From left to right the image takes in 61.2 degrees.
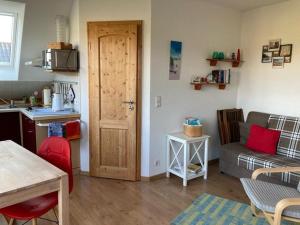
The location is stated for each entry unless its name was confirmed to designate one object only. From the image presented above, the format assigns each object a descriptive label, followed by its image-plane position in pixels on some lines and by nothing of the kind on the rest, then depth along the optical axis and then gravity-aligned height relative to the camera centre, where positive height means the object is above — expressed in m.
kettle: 3.61 -0.29
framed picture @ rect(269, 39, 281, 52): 3.66 +0.58
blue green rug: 2.46 -1.32
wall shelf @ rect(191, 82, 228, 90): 3.71 -0.01
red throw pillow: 3.34 -0.73
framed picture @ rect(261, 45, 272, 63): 3.79 +0.44
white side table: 3.26 -0.97
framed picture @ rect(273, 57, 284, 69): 3.64 +0.33
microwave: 3.36 +0.30
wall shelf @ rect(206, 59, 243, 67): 3.85 +0.36
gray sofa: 2.98 -0.90
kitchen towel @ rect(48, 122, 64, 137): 3.21 -0.60
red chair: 1.75 -0.87
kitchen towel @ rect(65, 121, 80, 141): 3.31 -0.64
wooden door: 3.21 -0.21
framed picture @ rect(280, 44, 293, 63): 3.53 +0.47
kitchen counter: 3.27 -0.44
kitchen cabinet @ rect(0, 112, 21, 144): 4.10 -0.73
